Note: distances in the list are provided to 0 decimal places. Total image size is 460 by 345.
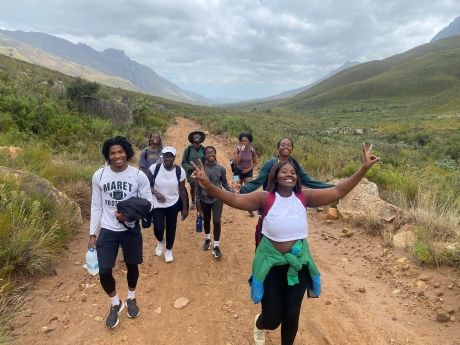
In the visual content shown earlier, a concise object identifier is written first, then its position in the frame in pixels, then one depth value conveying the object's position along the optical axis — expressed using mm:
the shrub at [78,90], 16500
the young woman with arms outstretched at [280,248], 3326
